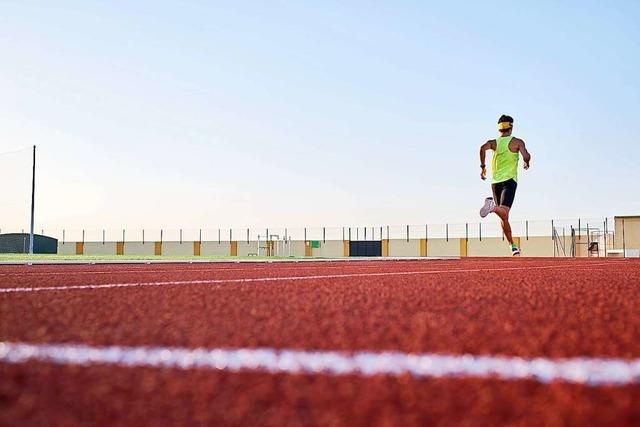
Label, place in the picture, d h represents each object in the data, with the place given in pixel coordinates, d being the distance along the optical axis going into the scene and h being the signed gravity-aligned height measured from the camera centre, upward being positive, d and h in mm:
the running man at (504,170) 9398 +998
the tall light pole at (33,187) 24981 +1909
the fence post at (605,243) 34531 -70
